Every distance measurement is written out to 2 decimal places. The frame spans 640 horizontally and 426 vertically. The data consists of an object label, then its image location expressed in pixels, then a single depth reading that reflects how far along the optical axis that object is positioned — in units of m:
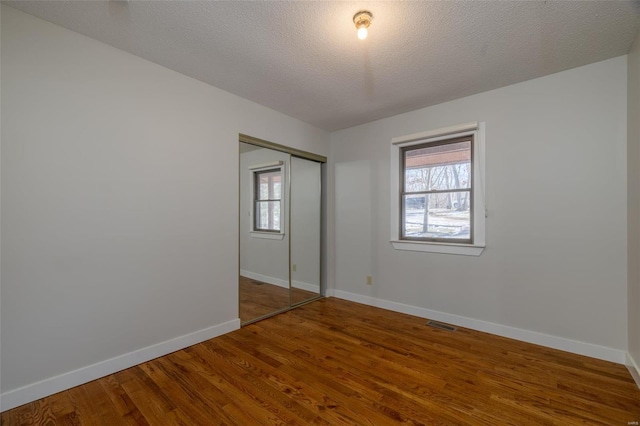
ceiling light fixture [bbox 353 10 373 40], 1.77
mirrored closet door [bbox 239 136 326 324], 3.28
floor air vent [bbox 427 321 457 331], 3.00
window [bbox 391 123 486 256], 2.98
